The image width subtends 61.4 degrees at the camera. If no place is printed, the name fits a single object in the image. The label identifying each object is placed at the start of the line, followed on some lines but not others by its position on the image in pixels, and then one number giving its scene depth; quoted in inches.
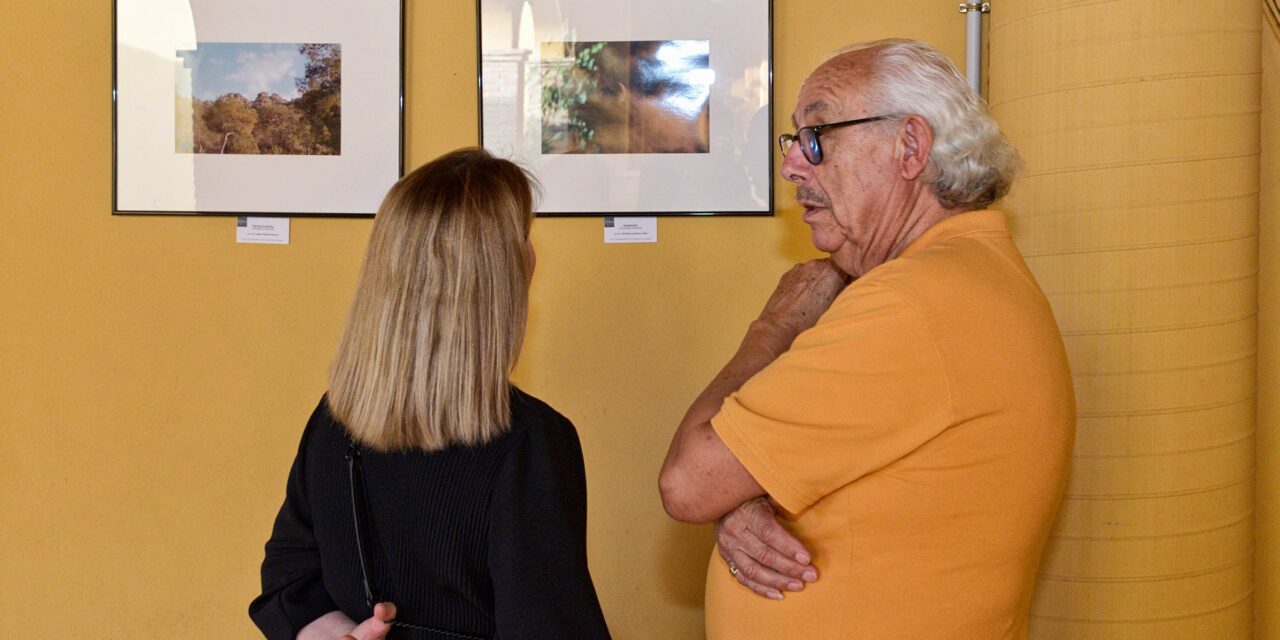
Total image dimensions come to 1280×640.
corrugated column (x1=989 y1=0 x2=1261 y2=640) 77.0
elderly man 51.2
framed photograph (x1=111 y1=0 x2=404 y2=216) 97.7
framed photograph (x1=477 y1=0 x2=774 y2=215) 96.3
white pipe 95.6
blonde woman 55.2
